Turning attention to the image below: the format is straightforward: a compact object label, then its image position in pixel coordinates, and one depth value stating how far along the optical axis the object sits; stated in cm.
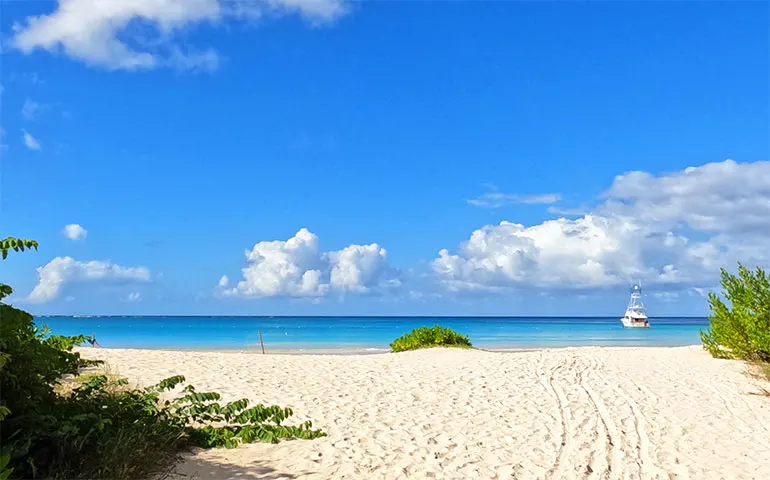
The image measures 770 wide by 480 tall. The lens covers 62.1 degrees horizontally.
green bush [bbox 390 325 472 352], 2305
